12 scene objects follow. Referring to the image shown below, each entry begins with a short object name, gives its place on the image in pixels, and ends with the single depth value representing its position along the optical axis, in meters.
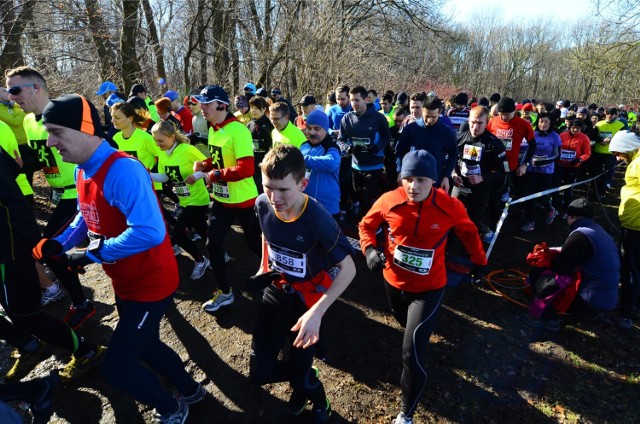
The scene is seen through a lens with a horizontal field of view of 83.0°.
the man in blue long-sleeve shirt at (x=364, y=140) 5.69
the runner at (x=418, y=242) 2.86
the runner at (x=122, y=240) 2.15
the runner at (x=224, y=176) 3.79
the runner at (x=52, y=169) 3.57
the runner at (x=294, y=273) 2.25
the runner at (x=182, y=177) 4.56
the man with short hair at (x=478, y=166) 5.27
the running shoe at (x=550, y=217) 7.37
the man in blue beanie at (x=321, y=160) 4.14
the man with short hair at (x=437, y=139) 5.16
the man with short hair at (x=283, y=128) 4.70
